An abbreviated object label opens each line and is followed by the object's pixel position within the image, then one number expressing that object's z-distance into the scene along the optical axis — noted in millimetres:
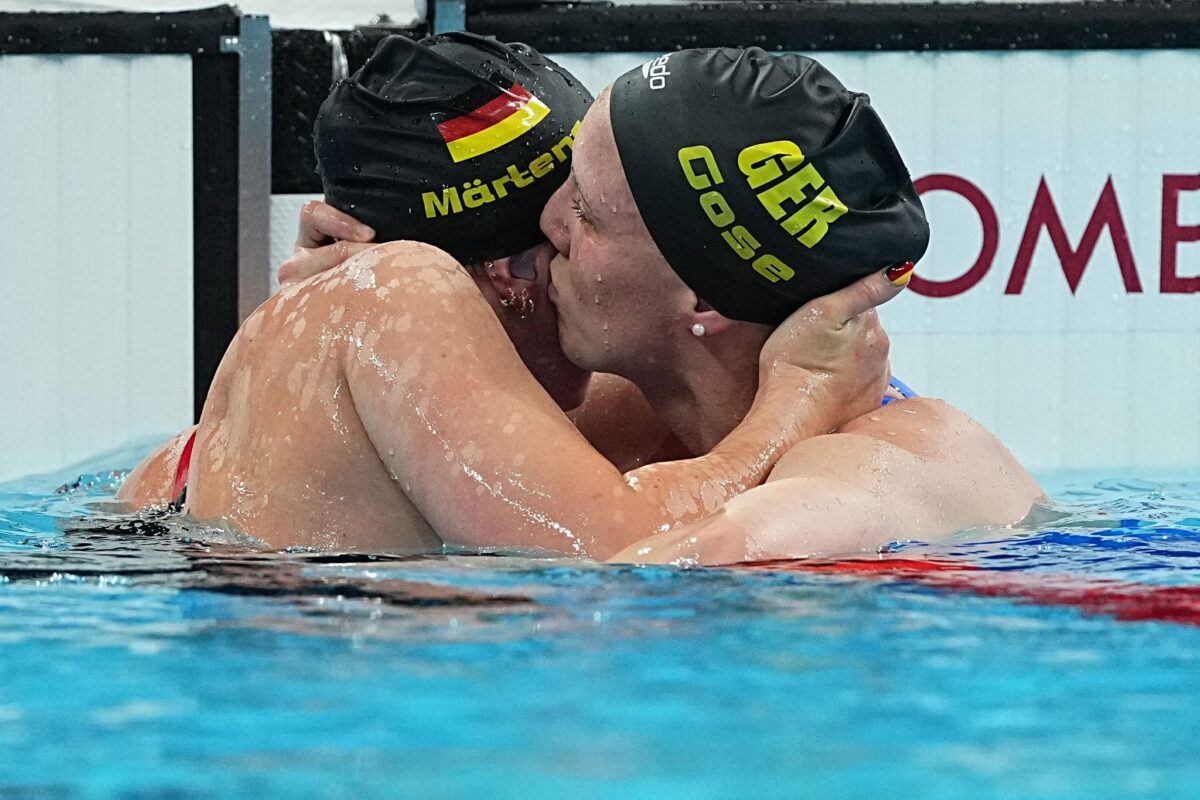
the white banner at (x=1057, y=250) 9883
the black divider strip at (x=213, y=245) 10281
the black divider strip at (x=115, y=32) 10328
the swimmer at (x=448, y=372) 4641
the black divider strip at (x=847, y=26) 10008
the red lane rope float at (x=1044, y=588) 3811
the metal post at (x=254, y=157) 10305
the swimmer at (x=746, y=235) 5152
